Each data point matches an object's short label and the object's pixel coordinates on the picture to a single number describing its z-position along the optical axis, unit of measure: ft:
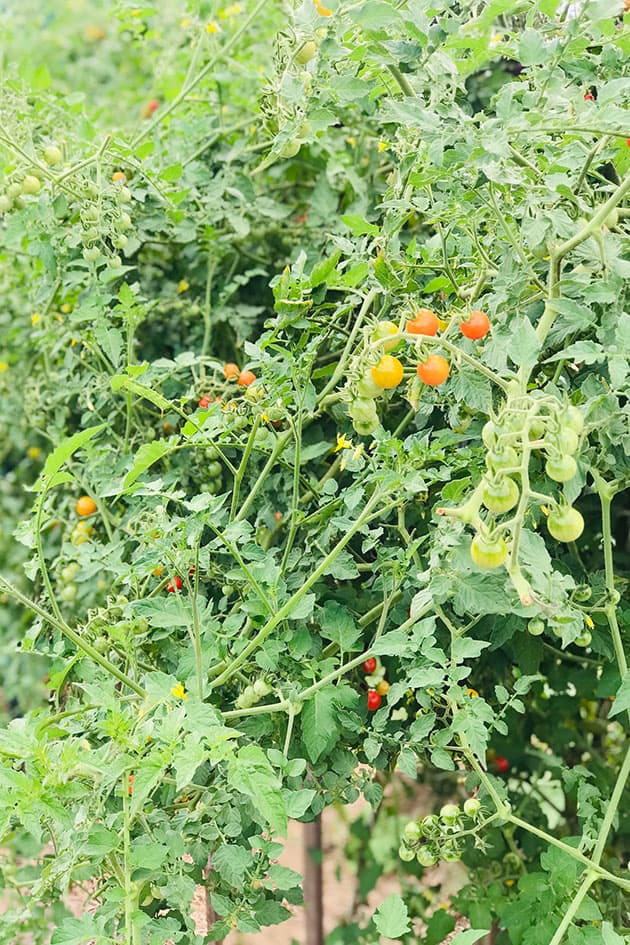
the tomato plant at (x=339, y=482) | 3.06
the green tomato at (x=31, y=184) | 4.22
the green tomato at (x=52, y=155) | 4.37
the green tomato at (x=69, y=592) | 4.97
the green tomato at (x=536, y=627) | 3.19
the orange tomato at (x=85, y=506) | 4.87
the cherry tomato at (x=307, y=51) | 3.54
